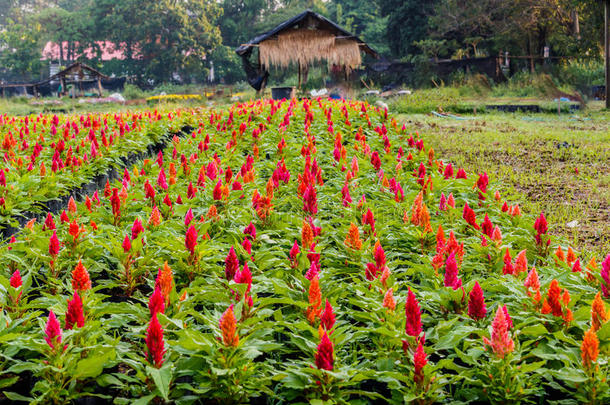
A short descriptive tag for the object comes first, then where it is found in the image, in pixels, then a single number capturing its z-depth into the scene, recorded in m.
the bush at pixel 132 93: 39.06
